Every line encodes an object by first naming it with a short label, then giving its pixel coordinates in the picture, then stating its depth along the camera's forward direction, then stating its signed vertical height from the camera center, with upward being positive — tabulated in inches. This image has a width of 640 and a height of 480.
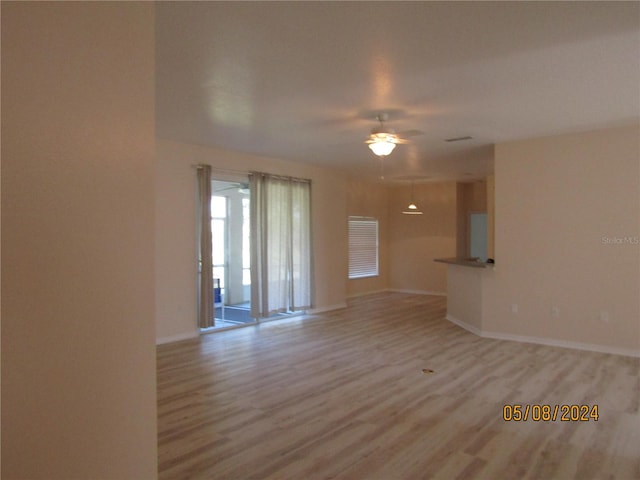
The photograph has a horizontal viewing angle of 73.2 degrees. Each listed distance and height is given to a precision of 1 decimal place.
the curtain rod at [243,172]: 251.4 +41.3
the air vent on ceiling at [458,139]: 224.8 +51.0
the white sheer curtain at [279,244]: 281.0 -5.3
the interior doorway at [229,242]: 298.2 -3.5
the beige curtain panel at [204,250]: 249.6 -7.5
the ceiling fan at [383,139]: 177.2 +40.3
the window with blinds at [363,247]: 418.3 -10.7
